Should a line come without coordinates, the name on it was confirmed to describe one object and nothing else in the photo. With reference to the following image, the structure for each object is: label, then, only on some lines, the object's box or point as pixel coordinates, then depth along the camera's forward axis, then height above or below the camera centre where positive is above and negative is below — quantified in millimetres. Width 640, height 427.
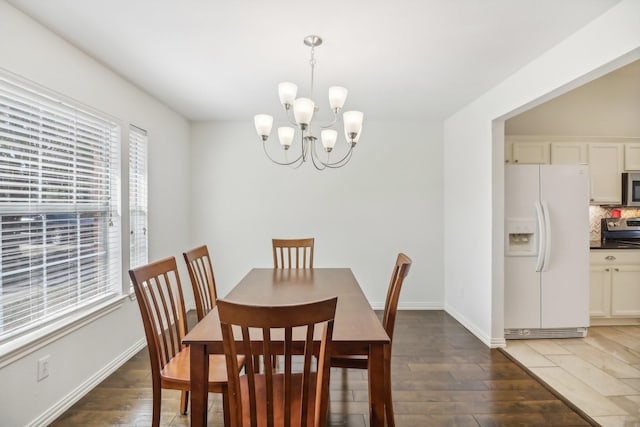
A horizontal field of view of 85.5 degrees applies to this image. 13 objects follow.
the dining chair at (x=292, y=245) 3273 -296
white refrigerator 3344 -360
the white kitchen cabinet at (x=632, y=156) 3818 +627
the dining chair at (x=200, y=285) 2270 -500
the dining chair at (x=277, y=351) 1130 -531
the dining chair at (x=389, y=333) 1920 -683
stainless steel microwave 3803 +263
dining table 1474 -535
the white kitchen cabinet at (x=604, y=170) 3828 +476
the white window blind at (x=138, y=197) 3141 +169
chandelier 2059 +612
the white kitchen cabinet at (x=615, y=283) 3627 -741
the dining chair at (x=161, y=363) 1663 -796
